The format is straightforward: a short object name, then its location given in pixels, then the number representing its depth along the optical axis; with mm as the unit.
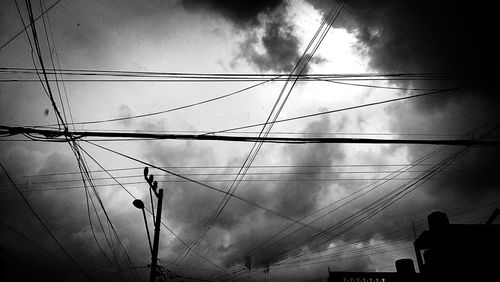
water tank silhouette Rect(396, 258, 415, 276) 11322
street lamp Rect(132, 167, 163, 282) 12175
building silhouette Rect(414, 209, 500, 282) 9430
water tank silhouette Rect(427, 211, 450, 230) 10453
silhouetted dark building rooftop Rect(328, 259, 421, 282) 11508
